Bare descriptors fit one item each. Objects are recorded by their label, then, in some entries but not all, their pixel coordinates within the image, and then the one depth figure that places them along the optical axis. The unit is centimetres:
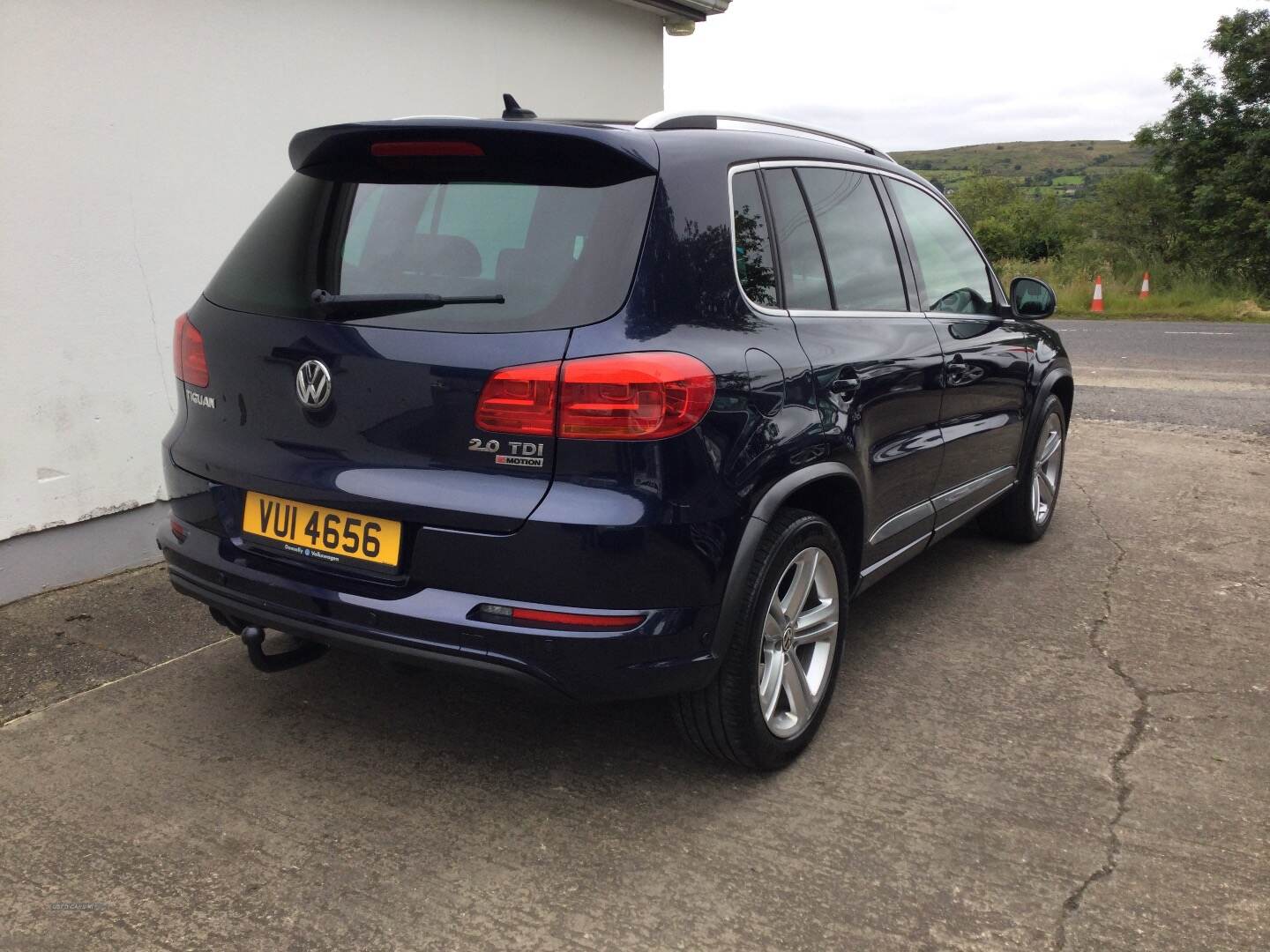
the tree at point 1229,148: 2558
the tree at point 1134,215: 3058
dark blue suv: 246
